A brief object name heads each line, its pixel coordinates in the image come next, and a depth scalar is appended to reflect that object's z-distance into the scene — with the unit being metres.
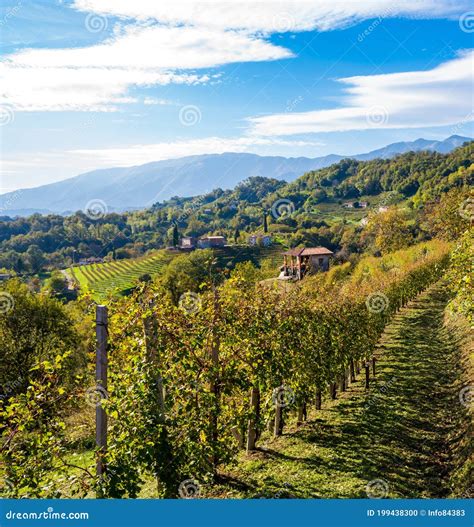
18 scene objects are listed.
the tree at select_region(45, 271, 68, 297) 92.48
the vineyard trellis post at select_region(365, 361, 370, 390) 20.22
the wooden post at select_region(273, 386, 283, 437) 14.86
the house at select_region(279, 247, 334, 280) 90.25
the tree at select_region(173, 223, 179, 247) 143.10
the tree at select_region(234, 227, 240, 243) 159.95
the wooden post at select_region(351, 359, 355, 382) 22.78
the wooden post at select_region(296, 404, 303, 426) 16.53
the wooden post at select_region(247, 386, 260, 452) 12.82
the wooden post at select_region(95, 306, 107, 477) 7.02
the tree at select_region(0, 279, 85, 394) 26.56
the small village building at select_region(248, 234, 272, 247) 144.50
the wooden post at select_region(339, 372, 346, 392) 21.42
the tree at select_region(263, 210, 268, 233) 163.00
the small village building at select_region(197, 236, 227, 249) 150.88
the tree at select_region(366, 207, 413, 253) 80.69
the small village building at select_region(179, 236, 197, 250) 151.46
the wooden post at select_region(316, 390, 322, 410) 17.61
